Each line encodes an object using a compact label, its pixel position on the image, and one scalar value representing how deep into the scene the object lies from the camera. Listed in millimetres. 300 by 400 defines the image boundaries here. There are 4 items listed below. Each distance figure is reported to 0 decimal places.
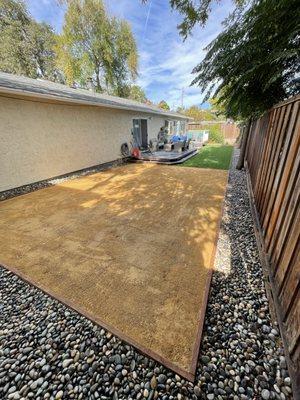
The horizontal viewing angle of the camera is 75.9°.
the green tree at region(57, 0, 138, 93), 17984
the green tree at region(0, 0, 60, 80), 16484
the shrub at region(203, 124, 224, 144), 19391
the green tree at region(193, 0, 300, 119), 2170
